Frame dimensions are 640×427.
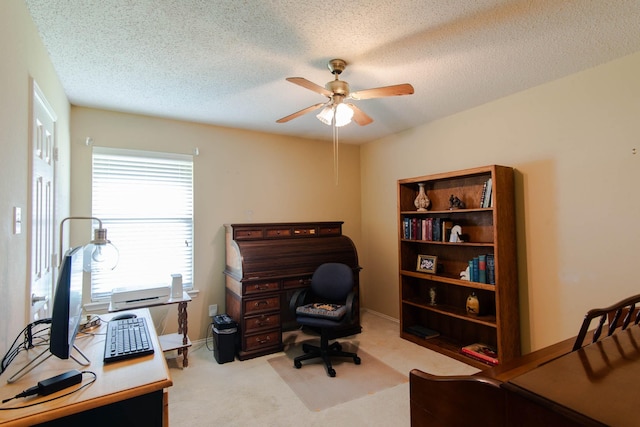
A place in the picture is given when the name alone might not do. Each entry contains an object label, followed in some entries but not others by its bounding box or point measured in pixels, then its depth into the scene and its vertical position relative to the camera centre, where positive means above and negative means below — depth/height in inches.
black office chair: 114.7 -33.6
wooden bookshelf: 109.4 -17.3
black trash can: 119.0 -44.8
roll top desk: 123.7 -19.6
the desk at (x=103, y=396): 40.4 -23.6
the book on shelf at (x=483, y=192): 115.3 +9.4
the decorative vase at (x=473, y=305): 119.3 -33.1
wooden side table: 115.4 -44.3
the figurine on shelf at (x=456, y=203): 127.0 +6.2
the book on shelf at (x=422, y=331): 136.5 -50.1
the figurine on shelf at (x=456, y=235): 125.1 -6.6
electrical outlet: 141.3 -39.2
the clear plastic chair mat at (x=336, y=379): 96.2 -53.6
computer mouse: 79.9 -23.6
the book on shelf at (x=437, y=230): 132.1 -4.7
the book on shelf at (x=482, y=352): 110.8 -49.3
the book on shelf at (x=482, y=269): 114.4 -18.6
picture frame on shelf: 135.0 -19.5
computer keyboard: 55.6 -22.9
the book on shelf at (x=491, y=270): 111.7 -18.5
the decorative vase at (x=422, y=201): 139.3 +8.1
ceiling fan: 81.1 +34.0
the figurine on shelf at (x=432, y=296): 138.6 -33.9
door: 67.9 +5.1
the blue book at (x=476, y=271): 116.2 -19.5
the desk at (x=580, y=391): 29.3 -18.1
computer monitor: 47.7 -13.7
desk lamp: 77.4 -10.1
